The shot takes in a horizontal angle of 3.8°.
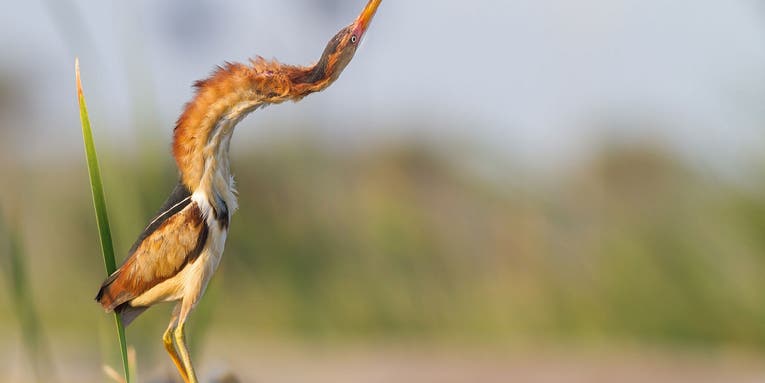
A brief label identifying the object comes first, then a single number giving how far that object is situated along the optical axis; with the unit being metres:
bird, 9.02
